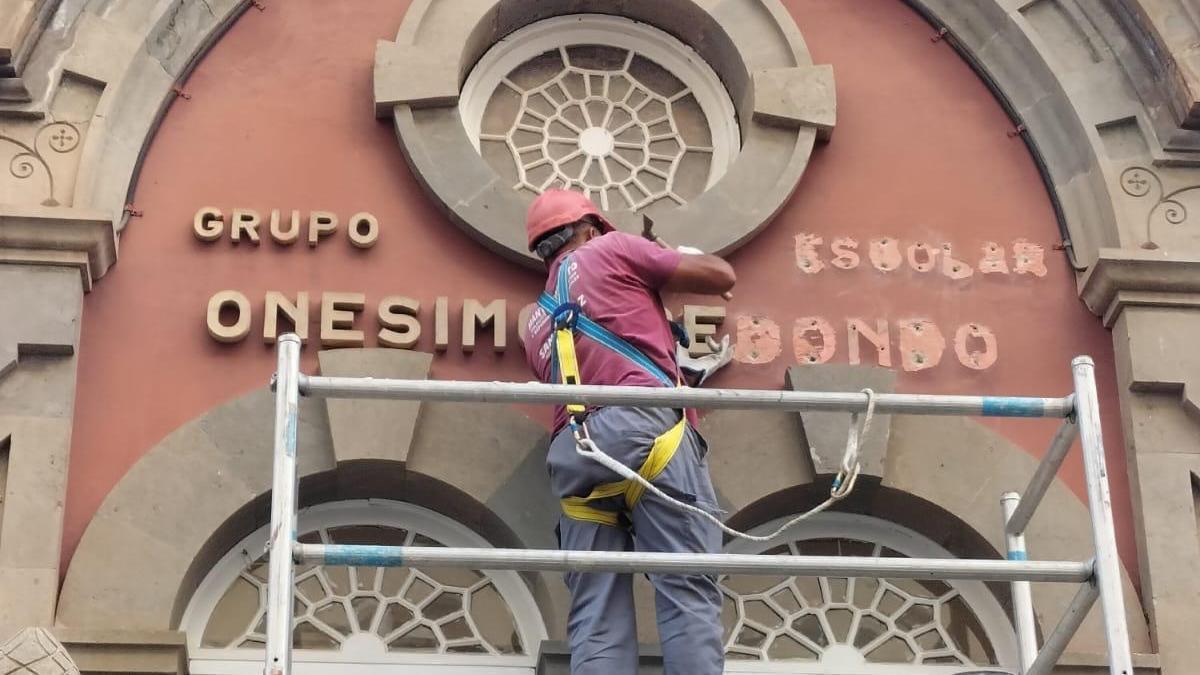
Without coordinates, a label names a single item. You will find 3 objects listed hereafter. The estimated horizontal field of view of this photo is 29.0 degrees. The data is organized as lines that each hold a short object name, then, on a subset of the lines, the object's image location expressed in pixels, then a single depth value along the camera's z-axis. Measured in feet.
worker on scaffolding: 29.43
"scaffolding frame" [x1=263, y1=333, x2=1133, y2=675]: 26.73
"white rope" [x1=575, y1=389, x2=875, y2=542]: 28.35
